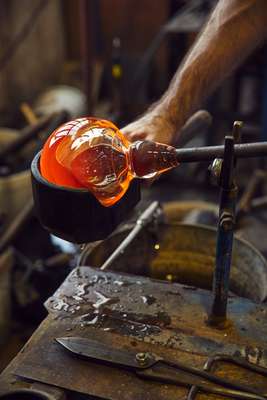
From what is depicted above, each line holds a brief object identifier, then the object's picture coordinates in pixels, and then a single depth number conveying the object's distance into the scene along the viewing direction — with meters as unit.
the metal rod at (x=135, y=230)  1.30
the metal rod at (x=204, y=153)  0.88
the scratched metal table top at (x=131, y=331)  0.90
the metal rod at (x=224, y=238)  0.89
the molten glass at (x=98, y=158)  0.80
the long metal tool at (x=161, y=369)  0.86
